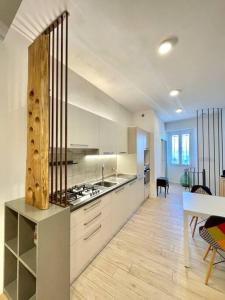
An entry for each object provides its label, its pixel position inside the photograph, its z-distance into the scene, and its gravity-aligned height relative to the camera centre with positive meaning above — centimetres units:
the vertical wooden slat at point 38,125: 138 +26
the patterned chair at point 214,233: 156 -91
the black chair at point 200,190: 263 -72
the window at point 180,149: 620 +10
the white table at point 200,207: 179 -75
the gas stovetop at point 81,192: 179 -60
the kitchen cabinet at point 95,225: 161 -104
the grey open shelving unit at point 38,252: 115 -92
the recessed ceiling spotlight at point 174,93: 318 +133
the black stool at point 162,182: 463 -100
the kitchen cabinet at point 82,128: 189 +32
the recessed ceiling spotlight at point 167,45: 172 +132
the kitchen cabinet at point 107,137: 256 +27
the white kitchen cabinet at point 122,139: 316 +27
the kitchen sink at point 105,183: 287 -65
